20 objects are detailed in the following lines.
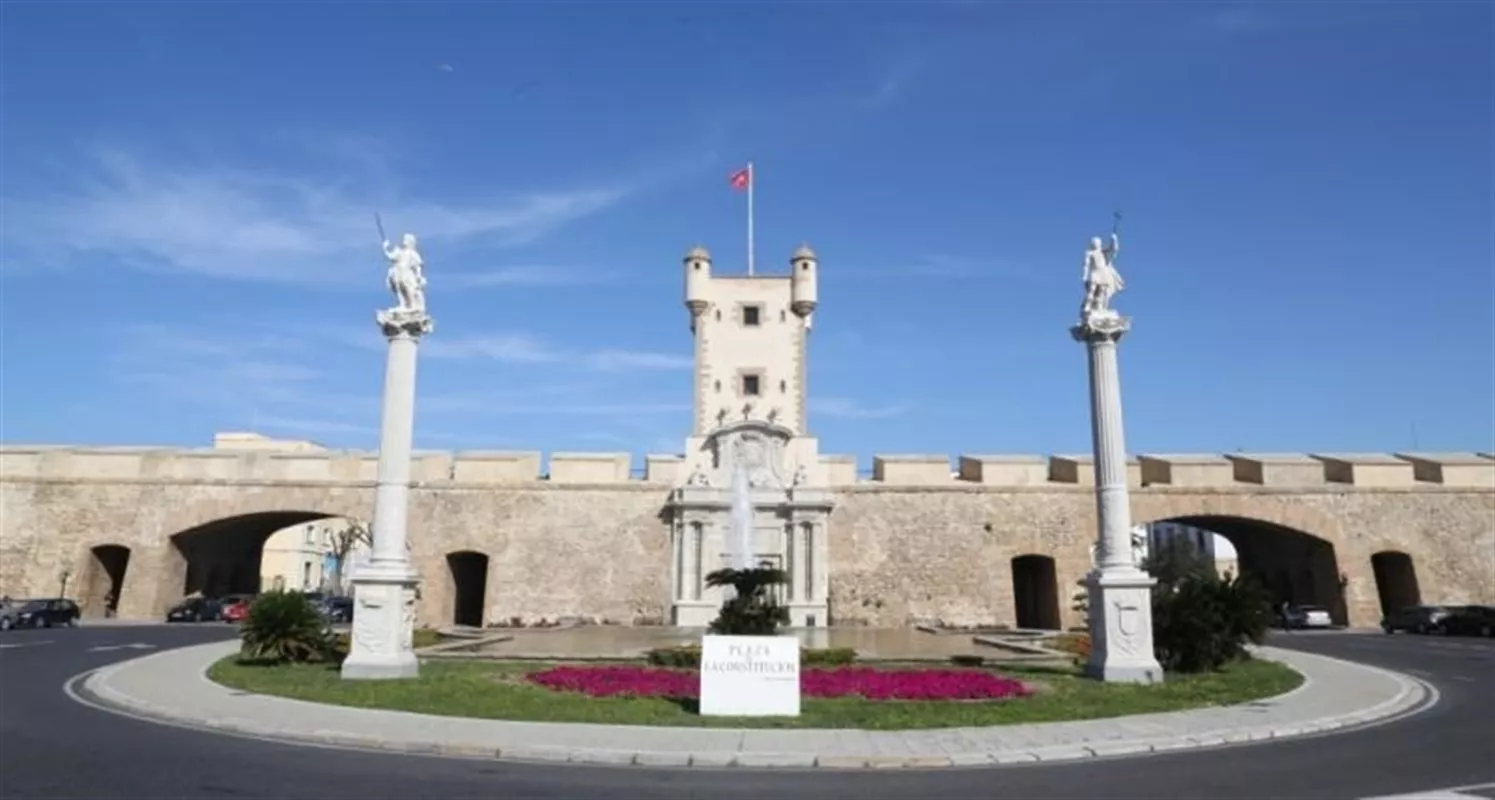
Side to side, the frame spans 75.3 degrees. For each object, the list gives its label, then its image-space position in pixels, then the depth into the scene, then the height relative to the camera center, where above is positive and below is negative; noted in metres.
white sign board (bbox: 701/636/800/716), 12.43 -1.28
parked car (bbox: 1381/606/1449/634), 36.88 -1.42
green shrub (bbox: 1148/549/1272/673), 17.78 -0.72
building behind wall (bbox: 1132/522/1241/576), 81.06 +3.60
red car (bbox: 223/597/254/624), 40.94 -1.47
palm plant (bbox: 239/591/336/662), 18.44 -1.05
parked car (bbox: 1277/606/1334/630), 40.72 -1.49
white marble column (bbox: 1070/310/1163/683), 16.64 +0.39
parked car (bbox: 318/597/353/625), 40.58 -1.38
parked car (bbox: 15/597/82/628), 34.50 -1.44
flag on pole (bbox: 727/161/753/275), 47.16 +19.16
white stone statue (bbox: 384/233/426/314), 18.97 +5.76
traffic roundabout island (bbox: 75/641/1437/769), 10.27 -1.73
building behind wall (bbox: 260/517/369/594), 72.44 +1.38
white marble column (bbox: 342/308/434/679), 16.86 +0.43
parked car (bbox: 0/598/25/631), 33.72 -1.43
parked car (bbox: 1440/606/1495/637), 35.00 -1.38
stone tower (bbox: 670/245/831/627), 39.53 +6.04
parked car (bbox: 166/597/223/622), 40.50 -1.52
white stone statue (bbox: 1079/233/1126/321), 18.61 +5.68
